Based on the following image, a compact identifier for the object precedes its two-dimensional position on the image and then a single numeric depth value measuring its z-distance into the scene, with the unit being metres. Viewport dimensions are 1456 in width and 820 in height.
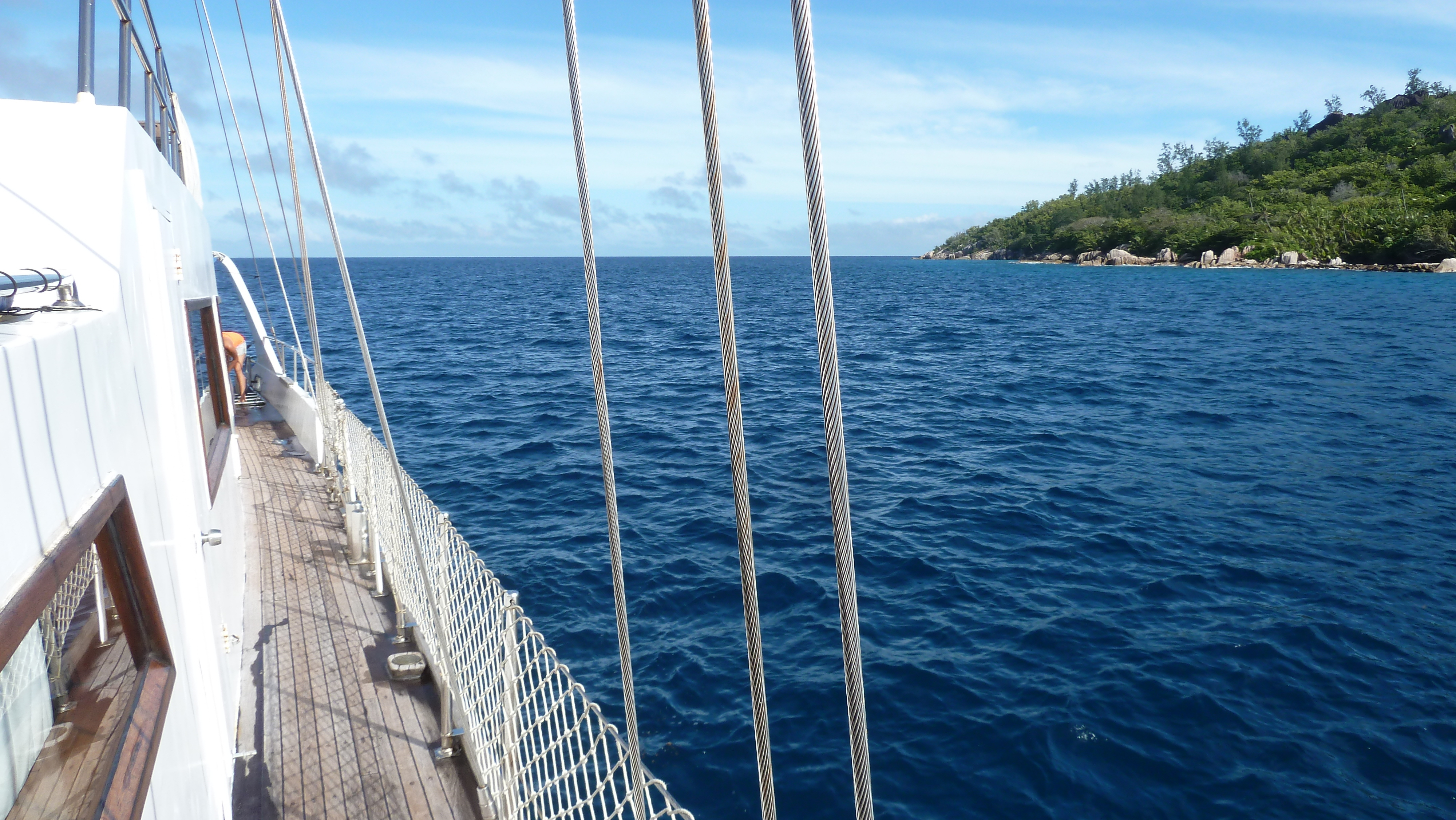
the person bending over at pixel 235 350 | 10.77
